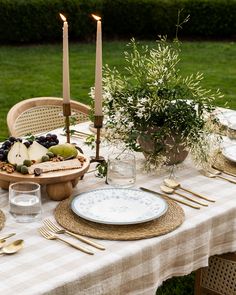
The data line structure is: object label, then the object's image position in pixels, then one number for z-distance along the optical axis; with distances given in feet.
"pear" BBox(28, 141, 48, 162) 10.66
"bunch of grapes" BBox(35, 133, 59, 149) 11.05
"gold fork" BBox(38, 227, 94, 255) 8.68
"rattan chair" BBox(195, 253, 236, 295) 11.69
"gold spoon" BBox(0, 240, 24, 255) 8.54
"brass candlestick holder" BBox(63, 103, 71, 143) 11.59
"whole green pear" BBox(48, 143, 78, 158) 10.79
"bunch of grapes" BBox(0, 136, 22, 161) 10.47
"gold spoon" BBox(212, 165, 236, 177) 11.68
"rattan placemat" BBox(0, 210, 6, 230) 9.33
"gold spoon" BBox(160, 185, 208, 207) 10.50
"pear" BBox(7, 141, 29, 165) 10.40
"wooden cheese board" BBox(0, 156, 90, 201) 10.00
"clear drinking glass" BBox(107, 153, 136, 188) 10.82
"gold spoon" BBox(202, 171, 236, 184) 11.44
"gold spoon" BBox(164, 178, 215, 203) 10.86
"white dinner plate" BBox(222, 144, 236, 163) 12.18
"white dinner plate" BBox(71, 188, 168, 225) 9.54
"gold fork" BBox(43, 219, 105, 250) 8.86
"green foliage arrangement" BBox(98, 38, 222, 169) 11.33
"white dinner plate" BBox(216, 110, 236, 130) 14.27
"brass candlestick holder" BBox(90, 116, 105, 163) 11.32
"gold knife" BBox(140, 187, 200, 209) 10.23
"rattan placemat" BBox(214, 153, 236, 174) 11.93
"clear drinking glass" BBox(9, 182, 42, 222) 9.38
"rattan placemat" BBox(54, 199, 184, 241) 9.11
